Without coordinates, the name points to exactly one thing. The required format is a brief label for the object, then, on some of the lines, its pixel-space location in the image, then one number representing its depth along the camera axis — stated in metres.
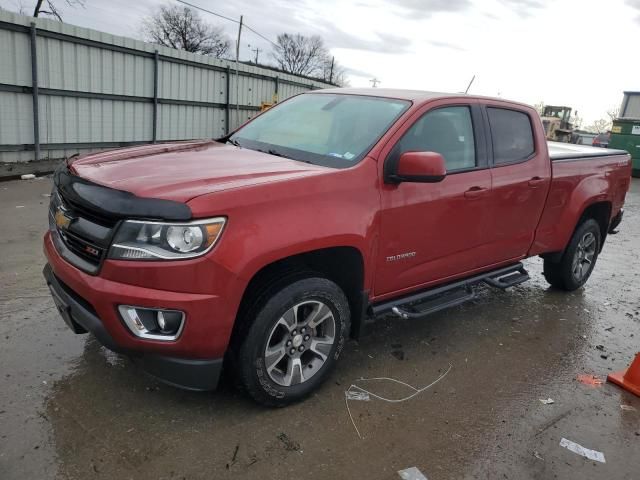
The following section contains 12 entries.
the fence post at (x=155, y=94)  12.01
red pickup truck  2.41
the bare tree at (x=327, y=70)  67.81
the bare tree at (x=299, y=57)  71.69
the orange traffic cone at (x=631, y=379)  3.51
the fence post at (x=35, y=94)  9.20
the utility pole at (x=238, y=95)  15.02
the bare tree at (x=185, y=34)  58.03
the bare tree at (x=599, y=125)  73.94
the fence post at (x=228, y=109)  14.80
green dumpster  18.25
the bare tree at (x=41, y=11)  28.37
